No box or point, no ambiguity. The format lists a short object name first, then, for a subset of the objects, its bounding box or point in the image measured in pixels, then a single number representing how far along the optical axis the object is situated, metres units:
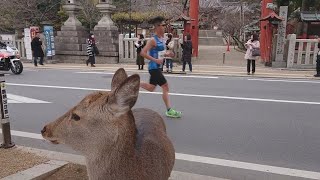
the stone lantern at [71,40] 19.88
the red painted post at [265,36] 17.16
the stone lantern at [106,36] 19.00
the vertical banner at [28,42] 20.21
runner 6.30
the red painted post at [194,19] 19.95
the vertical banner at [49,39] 19.61
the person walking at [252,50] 13.66
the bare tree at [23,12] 23.89
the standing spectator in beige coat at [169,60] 14.82
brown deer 2.09
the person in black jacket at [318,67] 13.24
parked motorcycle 14.27
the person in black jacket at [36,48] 18.02
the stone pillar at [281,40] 15.62
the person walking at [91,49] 17.72
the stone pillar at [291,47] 15.35
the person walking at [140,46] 16.06
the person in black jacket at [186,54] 14.98
